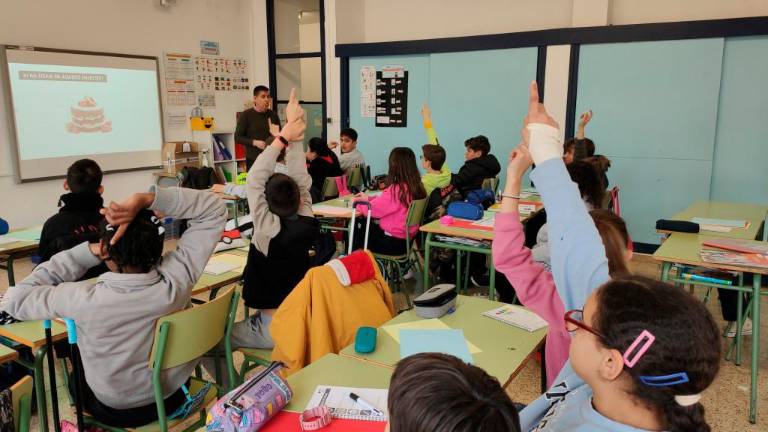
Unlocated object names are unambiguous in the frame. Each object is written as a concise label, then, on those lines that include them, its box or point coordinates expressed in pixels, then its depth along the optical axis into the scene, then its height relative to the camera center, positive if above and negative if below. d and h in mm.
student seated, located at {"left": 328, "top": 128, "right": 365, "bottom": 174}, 6301 -275
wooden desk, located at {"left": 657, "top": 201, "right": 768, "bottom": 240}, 3539 -615
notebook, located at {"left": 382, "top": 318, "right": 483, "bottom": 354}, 1979 -721
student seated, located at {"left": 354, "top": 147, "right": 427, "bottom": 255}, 4246 -576
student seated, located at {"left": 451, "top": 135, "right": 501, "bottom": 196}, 5121 -351
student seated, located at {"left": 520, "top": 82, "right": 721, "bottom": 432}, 929 -364
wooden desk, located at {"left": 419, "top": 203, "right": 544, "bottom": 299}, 3664 -735
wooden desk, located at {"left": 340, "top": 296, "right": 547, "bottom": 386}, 1750 -730
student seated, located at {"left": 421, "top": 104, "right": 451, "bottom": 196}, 4801 -351
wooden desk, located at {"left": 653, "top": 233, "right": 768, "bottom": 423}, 2732 -726
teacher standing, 6363 +48
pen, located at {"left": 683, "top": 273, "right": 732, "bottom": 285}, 2900 -773
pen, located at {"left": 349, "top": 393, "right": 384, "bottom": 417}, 1448 -732
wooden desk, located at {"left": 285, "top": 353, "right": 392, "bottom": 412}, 1562 -736
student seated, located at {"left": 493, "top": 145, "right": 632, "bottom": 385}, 1506 -383
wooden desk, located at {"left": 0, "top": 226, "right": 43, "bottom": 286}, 3281 -722
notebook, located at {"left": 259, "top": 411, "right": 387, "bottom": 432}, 1373 -745
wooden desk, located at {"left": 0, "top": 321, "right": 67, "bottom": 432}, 2025 -780
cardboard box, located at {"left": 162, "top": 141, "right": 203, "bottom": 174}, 6742 -348
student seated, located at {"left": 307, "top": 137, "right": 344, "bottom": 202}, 5777 -361
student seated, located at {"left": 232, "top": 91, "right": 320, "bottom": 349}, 2512 -565
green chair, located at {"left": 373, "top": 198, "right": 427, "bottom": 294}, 4176 -985
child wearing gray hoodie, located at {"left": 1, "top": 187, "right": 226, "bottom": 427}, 1795 -565
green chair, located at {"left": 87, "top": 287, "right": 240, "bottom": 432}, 1828 -730
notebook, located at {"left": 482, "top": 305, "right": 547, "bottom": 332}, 2049 -718
